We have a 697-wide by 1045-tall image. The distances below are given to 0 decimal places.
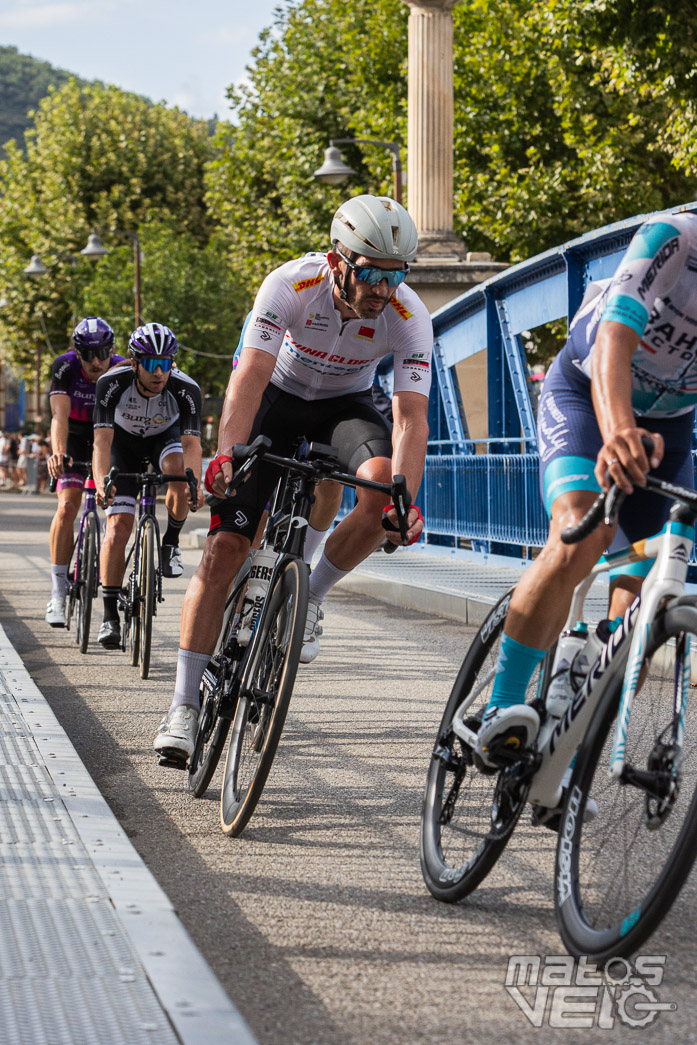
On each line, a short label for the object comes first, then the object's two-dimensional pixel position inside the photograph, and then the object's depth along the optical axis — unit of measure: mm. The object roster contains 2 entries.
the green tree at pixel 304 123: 36594
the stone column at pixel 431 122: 22391
